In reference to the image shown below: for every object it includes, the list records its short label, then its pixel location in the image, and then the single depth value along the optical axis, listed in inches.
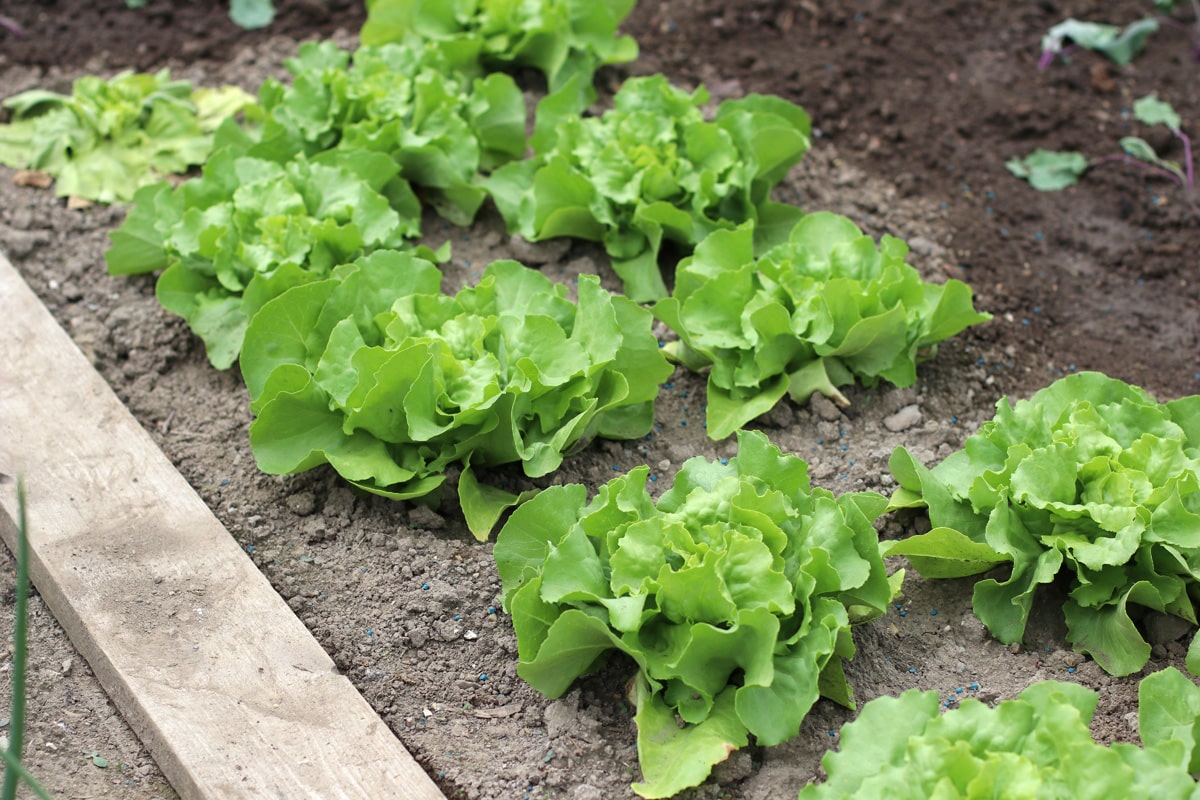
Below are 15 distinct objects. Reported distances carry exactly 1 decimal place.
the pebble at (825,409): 136.5
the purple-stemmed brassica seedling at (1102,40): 195.6
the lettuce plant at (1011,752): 86.3
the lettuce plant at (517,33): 176.1
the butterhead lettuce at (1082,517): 108.3
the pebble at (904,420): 136.1
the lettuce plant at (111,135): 169.3
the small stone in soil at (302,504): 127.2
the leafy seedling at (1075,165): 175.2
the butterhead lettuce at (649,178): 150.3
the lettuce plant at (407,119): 158.7
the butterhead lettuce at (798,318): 132.1
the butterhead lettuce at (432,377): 119.4
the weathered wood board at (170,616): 101.3
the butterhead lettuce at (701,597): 100.0
